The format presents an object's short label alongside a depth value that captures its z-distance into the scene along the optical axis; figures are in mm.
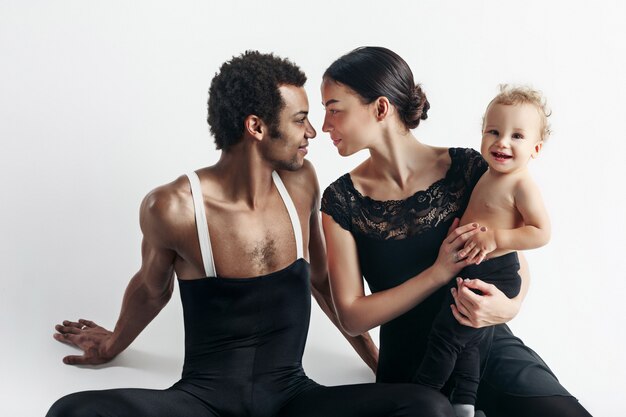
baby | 3266
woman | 3395
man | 3400
